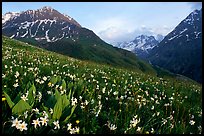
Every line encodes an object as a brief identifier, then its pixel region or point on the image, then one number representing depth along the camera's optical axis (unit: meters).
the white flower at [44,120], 2.30
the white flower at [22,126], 2.11
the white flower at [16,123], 2.12
